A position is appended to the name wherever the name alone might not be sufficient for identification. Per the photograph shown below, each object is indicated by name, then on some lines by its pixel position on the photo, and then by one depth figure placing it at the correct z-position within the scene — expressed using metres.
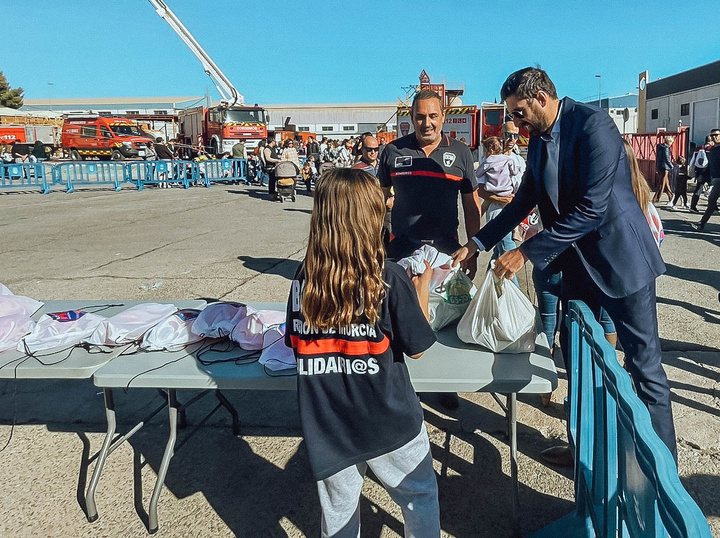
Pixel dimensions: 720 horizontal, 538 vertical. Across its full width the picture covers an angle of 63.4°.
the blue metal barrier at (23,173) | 19.86
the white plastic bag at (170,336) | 3.08
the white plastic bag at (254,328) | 3.04
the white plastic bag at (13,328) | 3.12
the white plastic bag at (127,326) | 3.16
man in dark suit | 2.50
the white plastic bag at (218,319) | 3.13
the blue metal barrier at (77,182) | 20.39
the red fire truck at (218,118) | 27.78
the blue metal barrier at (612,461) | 1.06
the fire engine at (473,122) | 23.50
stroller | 16.84
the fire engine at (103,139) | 33.03
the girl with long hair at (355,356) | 1.93
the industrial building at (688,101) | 34.19
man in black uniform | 3.93
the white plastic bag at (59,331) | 3.12
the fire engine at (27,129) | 41.66
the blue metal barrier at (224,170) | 23.20
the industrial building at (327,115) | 64.69
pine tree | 59.53
